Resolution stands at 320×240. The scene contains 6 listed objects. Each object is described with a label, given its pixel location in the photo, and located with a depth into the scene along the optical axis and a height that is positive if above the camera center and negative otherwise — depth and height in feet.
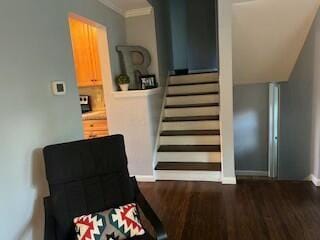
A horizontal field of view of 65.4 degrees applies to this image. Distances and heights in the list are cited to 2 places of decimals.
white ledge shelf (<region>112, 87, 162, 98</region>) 10.46 -0.26
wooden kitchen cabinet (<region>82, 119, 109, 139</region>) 11.93 -1.80
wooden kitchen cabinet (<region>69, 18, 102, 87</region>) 11.60 +1.72
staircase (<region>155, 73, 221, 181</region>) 11.09 -2.40
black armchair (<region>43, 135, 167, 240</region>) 5.25 -2.13
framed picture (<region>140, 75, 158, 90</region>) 11.90 +0.22
